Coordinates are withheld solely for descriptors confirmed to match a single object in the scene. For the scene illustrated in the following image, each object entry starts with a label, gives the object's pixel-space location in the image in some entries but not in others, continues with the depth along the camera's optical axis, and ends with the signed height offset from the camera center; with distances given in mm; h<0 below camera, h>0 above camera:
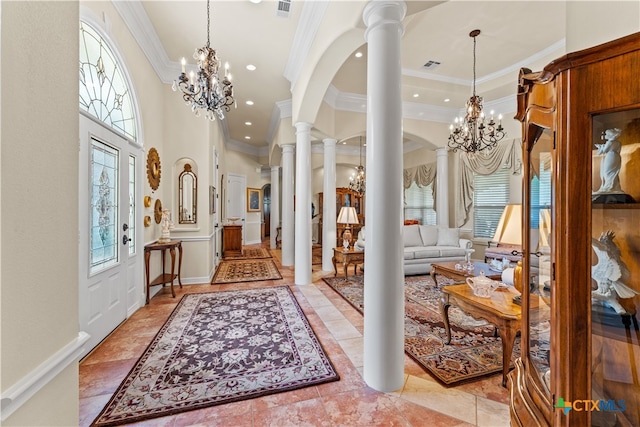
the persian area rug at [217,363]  1803 -1266
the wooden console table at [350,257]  4789 -813
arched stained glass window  2457 +1324
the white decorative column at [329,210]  5910 +37
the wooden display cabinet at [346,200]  9078 +401
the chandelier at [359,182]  7996 +928
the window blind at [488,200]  5895 +277
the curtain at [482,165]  5574 +1054
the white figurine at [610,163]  772 +146
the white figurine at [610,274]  773 -183
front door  2445 -196
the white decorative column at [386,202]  1892 +68
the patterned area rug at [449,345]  2127 -1259
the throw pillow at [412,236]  5586 -514
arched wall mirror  4566 +271
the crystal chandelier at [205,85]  2816 +1364
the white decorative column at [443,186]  6605 +639
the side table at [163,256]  3678 -652
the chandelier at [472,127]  4184 +1393
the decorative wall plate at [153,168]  3844 +646
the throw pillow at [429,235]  5756 -507
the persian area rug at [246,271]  5023 -1245
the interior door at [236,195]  8667 +545
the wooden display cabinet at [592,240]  710 -81
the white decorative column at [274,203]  8484 +265
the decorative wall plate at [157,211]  4113 +2
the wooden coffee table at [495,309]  1874 -744
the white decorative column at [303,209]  4641 +47
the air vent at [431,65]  4305 +2413
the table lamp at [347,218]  5207 -125
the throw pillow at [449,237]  5672 -542
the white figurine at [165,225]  4172 -211
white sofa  5133 -721
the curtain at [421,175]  7800 +1124
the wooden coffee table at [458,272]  3422 -832
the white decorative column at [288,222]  6453 -251
